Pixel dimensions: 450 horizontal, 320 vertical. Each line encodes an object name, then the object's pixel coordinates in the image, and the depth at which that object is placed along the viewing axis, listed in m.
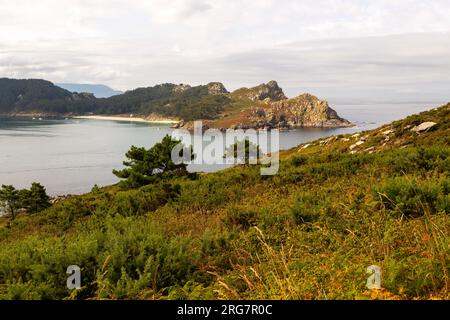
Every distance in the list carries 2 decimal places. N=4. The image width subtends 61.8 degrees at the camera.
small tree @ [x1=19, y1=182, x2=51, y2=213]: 55.12
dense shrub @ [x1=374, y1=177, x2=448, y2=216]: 7.80
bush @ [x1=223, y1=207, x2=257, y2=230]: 9.53
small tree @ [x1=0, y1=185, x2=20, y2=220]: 56.78
